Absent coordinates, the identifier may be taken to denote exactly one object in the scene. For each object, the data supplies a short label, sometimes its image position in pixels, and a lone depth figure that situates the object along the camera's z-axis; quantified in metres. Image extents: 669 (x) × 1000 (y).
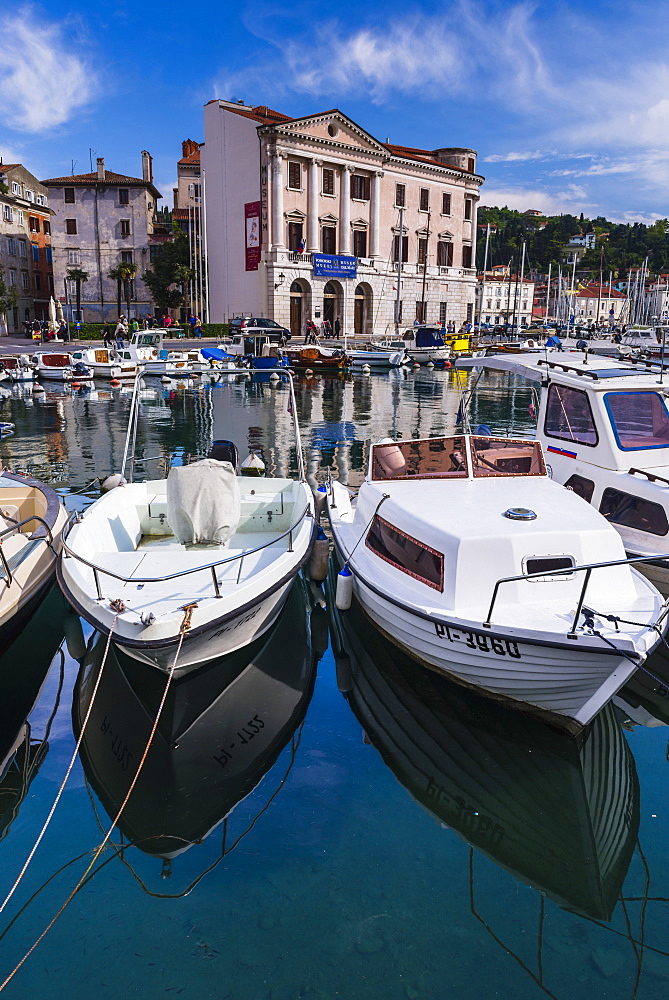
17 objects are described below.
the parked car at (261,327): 53.06
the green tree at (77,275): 67.75
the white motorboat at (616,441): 10.13
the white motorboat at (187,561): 7.74
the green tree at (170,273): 65.81
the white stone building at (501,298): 127.44
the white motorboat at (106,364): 42.44
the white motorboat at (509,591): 7.03
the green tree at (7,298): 59.25
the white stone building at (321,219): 59.00
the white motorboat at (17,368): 39.94
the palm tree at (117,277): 66.46
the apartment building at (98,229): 69.19
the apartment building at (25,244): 63.91
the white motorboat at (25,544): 9.16
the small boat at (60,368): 40.69
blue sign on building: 61.91
